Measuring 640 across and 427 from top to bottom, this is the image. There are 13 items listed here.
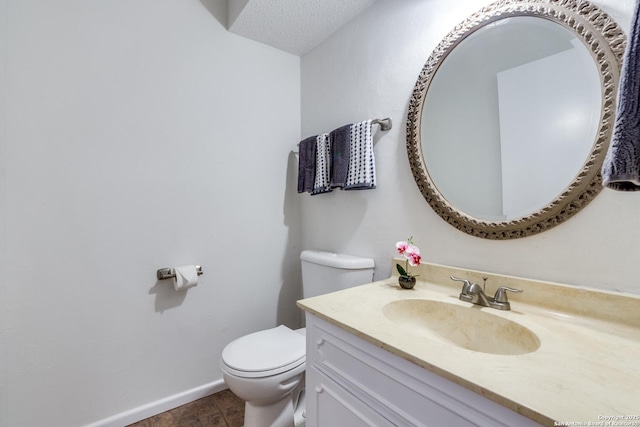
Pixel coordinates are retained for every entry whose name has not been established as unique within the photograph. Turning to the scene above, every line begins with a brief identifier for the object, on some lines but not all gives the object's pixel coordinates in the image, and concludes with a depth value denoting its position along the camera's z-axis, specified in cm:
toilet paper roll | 141
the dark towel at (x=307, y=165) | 167
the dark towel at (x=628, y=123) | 47
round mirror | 77
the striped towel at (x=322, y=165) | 156
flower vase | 108
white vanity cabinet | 52
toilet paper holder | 141
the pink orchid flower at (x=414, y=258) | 108
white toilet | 110
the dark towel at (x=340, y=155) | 143
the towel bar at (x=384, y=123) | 132
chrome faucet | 87
